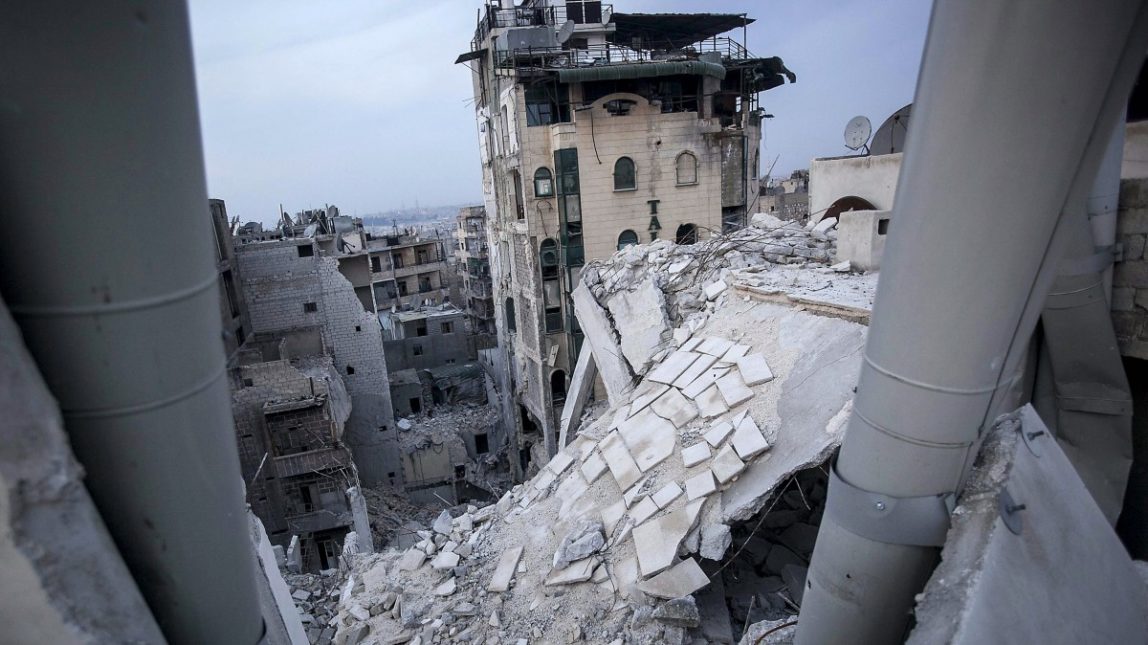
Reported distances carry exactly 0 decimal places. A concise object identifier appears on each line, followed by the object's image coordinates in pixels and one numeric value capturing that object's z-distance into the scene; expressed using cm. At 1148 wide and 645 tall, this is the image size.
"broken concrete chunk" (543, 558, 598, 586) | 529
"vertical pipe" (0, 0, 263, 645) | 118
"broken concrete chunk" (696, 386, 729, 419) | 599
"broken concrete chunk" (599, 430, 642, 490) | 591
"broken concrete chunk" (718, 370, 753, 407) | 597
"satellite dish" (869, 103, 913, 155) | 965
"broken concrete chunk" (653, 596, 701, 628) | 469
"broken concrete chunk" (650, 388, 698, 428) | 614
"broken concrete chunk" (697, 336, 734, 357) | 688
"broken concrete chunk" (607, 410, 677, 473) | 591
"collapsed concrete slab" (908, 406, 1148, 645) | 252
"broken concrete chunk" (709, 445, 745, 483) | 521
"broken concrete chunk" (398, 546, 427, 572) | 633
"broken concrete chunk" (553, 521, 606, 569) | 544
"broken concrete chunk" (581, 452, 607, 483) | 629
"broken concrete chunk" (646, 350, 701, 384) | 696
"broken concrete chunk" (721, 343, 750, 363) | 658
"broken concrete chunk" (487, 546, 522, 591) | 565
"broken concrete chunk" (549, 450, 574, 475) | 698
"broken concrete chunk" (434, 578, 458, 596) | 584
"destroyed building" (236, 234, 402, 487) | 2127
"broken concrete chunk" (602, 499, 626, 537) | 561
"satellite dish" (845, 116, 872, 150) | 1082
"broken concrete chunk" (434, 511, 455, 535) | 679
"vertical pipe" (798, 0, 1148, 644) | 188
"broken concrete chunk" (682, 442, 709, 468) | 555
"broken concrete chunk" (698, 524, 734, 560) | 489
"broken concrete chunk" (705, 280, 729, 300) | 844
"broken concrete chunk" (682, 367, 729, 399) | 639
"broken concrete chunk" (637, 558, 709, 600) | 484
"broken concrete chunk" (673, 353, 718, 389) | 667
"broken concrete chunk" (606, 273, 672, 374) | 912
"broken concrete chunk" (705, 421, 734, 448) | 559
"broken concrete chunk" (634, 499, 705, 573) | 498
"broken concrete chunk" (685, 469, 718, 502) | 523
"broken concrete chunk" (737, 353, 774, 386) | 603
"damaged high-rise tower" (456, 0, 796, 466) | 2064
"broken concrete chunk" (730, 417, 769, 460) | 521
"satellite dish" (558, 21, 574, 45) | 2041
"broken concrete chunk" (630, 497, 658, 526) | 540
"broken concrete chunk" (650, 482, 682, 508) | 539
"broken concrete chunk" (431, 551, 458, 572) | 616
